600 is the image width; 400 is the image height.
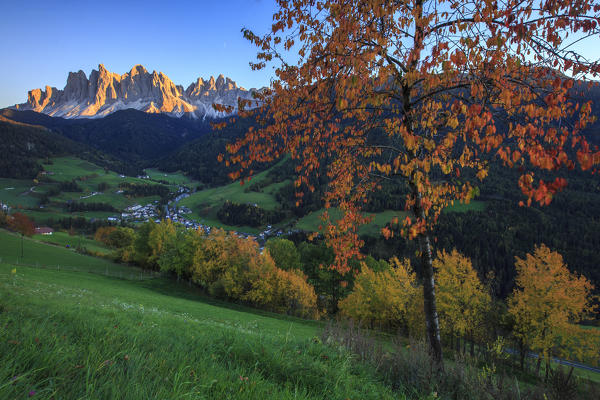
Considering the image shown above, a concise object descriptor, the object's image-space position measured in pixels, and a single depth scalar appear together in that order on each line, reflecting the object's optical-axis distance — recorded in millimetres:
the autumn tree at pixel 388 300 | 34344
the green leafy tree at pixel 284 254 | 59250
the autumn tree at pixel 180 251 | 52406
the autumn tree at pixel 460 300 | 30103
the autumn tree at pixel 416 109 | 4512
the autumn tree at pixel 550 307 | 27922
